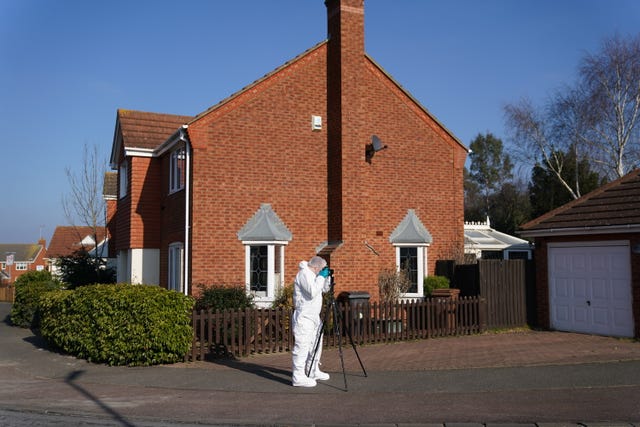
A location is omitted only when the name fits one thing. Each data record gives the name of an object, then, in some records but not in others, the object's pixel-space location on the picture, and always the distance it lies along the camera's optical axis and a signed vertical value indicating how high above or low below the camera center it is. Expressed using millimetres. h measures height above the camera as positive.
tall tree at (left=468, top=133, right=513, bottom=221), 53219 +9102
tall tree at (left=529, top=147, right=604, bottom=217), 29953 +4360
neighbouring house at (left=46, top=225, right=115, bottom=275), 50969 +2489
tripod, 9055 -1141
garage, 13188 +89
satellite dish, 16172 +3317
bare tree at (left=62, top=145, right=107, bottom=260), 25031 +2280
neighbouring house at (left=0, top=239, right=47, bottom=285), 87125 +1782
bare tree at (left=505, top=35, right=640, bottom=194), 26500 +6676
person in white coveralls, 8922 -715
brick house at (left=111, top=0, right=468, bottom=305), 15547 +2350
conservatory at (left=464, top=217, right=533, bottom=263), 25797 +949
